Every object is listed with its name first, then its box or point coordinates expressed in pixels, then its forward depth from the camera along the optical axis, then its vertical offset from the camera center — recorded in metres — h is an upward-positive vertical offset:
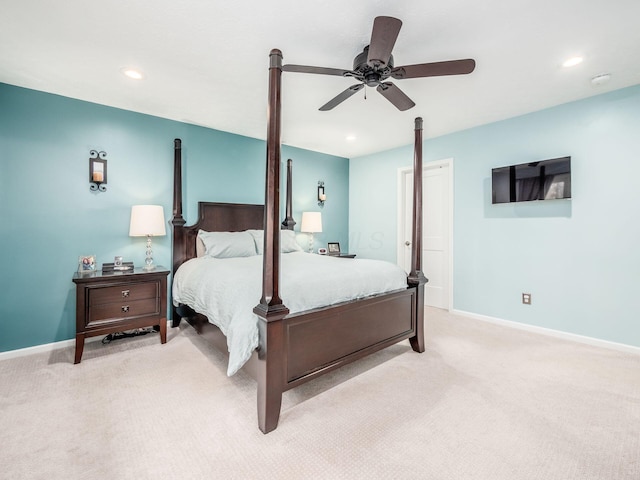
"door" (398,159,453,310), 4.29 +0.20
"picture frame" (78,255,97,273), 2.98 -0.27
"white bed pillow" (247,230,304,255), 3.81 -0.02
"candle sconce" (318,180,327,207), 5.16 +0.80
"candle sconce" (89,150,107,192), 3.13 +0.70
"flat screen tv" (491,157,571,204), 3.17 +0.69
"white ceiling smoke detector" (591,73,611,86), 2.57 +1.44
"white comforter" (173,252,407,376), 1.85 -0.36
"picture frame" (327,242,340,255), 5.03 -0.14
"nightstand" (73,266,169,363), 2.62 -0.61
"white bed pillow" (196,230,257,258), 3.50 -0.06
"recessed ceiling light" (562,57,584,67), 2.32 +1.44
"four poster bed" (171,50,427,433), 1.74 -0.52
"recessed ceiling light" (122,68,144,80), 2.51 +1.42
